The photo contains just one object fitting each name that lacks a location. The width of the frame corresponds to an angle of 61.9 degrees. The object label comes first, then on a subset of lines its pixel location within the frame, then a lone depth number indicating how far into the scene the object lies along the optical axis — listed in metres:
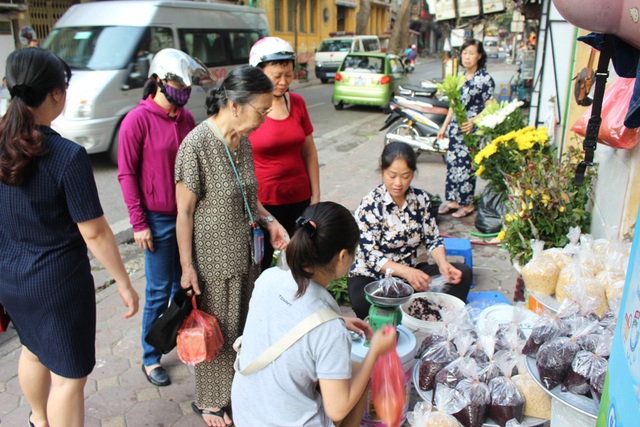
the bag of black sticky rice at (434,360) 2.50
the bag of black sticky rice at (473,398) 2.30
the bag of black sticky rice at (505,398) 2.29
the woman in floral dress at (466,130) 5.41
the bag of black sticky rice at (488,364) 2.39
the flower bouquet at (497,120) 4.96
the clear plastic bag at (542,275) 2.83
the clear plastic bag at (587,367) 2.09
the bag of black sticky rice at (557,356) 2.17
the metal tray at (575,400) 2.04
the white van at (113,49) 7.70
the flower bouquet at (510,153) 4.36
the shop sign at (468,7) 9.03
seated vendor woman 3.11
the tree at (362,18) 24.58
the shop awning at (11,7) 12.05
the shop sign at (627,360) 1.19
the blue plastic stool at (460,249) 4.09
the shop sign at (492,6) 8.97
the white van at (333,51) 21.14
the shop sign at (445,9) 9.26
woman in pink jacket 2.62
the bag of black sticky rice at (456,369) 2.40
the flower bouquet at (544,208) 3.51
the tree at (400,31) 22.14
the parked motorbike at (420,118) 7.97
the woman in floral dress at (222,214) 2.36
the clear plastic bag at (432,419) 2.26
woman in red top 2.97
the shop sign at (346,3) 32.52
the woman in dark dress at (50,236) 1.90
